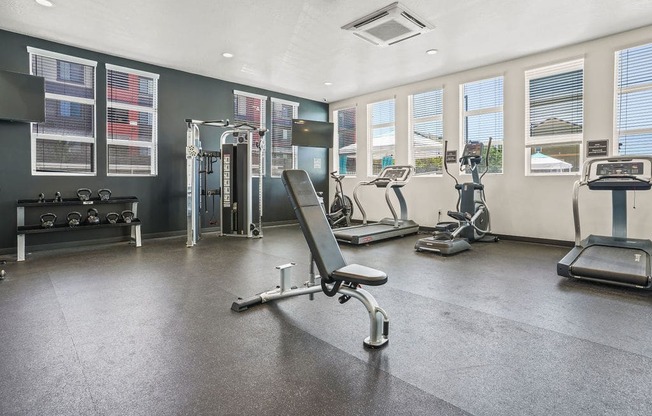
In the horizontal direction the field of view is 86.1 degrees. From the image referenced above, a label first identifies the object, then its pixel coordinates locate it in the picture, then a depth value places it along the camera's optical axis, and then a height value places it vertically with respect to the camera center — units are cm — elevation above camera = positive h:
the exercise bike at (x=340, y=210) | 766 -17
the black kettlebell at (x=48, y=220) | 506 -26
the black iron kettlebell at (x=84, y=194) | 540 +13
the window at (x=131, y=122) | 598 +143
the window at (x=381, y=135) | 819 +164
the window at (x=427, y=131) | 728 +154
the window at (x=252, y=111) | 770 +207
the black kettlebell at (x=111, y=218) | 561 -25
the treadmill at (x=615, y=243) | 341 -48
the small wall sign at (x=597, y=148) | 524 +85
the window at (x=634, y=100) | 497 +150
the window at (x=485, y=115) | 646 +170
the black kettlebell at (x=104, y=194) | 562 +14
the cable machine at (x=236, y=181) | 664 +41
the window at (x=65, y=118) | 534 +134
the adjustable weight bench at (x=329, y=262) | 221 -40
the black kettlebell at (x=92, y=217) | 547 -23
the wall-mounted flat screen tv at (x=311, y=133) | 807 +166
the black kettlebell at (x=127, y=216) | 574 -22
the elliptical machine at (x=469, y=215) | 541 -19
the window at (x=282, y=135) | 843 +167
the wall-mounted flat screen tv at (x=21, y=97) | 484 +149
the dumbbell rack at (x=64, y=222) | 480 -29
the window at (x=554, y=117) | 561 +143
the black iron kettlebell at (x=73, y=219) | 528 -25
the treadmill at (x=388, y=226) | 598 -45
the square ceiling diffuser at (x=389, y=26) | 439 +241
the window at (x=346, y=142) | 903 +161
